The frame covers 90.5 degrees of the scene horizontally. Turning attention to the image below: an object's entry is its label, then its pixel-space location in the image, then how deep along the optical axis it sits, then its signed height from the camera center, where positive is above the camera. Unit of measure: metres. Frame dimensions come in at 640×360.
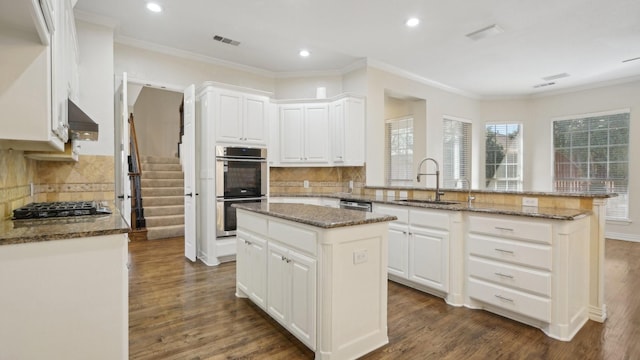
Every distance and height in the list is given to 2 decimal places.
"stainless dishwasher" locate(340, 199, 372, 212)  3.84 -0.35
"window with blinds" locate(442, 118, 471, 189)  6.46 +0.53
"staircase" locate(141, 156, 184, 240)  6.01 -0.42
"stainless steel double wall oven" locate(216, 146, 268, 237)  4.25 -0.05
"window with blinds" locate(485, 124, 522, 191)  7.15 +0.50
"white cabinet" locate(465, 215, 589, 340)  2.34 -0.74
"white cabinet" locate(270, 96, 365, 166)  4.80 +0.68
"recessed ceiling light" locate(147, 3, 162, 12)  3.36 +1.82
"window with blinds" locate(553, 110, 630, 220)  5.94 +0.43
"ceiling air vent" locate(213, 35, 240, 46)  4.13 +1.82
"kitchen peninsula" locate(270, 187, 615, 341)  2.37 -0.66
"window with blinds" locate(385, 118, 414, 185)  6.20 +0.52
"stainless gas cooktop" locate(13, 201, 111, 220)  2.04 -0.23
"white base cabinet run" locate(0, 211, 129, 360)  1.43 -0.55
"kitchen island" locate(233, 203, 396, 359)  1.96 -0.67
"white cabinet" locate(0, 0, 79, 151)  1.35 +0.46
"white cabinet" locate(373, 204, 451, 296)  2.98 -0.71
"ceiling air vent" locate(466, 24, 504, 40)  3.82 +1.80
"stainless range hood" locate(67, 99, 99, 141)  2.10 +0.36
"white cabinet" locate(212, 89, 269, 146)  4.22 +0.82
